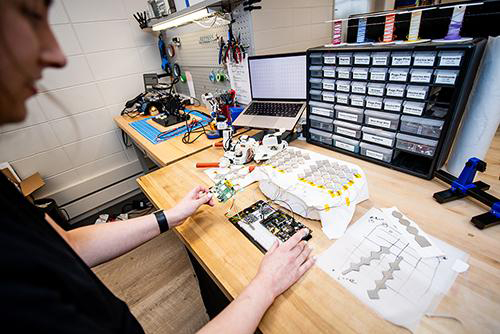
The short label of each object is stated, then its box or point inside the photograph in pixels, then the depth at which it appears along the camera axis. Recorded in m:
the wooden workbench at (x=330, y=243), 0.47
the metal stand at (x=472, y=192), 0.64
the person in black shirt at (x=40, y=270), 0.25
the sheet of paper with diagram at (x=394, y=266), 0.49
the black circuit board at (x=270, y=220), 0.68
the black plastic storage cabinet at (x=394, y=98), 0.70
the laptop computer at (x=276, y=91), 1.16
